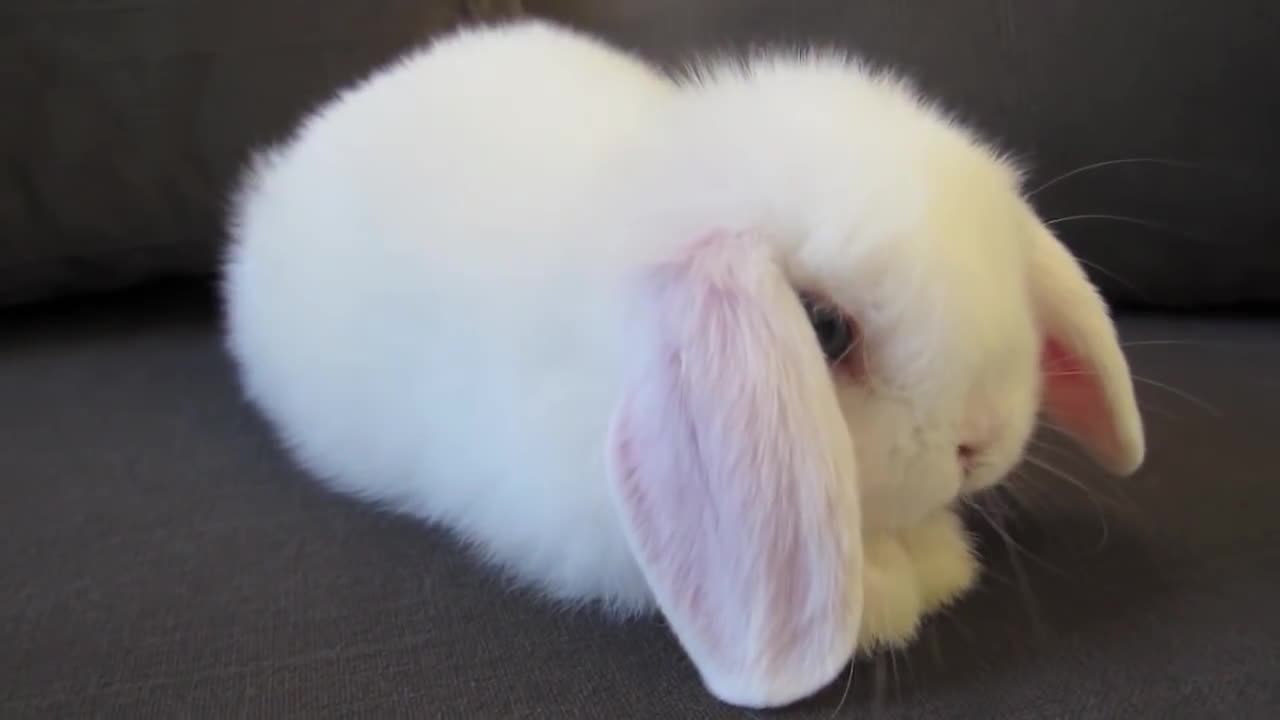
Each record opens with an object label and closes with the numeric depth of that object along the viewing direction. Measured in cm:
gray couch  28
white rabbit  27
